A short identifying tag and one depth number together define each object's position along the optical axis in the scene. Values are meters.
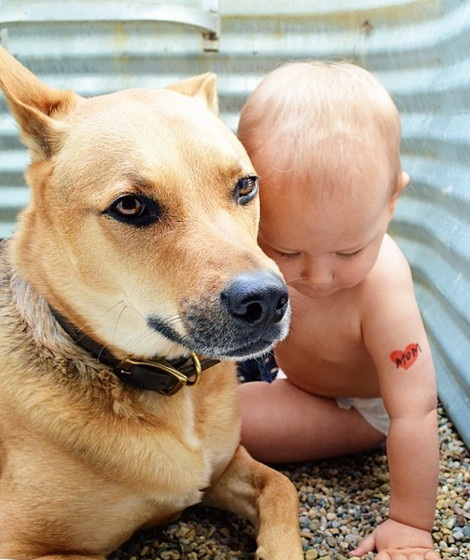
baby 0.76
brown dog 0.69
